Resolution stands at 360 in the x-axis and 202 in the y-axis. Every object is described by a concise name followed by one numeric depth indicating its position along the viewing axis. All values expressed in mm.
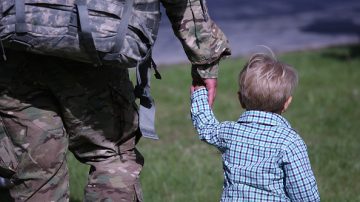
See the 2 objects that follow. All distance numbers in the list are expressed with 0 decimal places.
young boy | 6367
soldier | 6840
